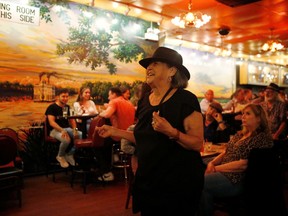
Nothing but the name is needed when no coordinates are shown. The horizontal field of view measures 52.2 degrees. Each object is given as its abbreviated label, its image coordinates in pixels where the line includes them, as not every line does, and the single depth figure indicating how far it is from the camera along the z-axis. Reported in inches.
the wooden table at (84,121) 201.2
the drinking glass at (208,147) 133.9
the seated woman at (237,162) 104.1
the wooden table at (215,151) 123.3
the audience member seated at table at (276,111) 198.7
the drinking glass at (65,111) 215.1
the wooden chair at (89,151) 183.4
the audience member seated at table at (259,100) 264.6
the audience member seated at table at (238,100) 309.5
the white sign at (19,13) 204.7
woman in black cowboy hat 63.2
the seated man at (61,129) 204.1
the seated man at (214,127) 161.2
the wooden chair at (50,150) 209.6
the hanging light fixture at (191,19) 222.1
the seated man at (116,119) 193.6
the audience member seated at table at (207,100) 320.2
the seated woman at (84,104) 234.7
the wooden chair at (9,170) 138.6
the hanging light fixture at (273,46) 316.2
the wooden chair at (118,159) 210.7
